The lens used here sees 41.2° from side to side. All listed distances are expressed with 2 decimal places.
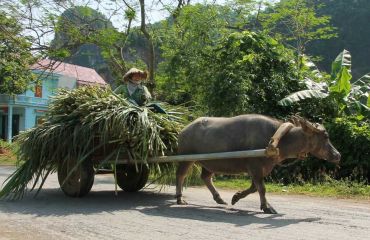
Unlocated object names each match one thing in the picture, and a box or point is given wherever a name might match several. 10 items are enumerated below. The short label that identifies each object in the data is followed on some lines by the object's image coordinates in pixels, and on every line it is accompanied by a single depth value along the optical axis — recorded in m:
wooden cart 7.48
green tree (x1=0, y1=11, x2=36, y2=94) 17.83
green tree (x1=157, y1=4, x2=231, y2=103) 15.80
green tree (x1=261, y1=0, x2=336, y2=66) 19.84
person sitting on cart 8.64
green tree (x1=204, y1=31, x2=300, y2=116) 14.20
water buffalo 7.11
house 38.28
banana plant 13.66
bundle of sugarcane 7.84
